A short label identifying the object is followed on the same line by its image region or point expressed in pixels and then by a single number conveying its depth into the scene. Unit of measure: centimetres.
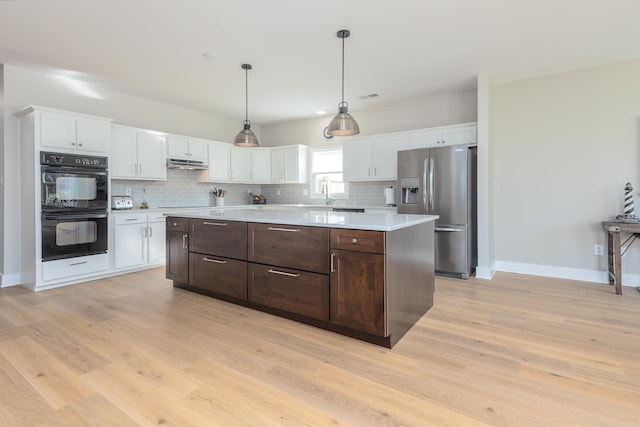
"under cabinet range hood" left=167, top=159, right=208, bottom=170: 527
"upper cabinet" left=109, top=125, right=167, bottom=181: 459
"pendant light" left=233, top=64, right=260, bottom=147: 374
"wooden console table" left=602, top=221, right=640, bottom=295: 347
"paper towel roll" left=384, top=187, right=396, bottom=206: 527
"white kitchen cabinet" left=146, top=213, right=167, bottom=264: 482
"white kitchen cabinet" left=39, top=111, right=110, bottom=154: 379
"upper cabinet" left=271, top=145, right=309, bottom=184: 646
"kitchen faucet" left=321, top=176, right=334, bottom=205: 630
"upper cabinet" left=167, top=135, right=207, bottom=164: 528
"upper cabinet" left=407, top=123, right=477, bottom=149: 452
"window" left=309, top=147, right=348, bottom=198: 627
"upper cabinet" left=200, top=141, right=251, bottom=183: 595
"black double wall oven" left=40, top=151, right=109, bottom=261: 378
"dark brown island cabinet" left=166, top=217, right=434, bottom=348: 233
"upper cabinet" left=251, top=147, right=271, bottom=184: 672
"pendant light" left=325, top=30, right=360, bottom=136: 301
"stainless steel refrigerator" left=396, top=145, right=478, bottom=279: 428
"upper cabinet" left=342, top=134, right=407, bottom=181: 518
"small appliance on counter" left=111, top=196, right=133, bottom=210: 466
